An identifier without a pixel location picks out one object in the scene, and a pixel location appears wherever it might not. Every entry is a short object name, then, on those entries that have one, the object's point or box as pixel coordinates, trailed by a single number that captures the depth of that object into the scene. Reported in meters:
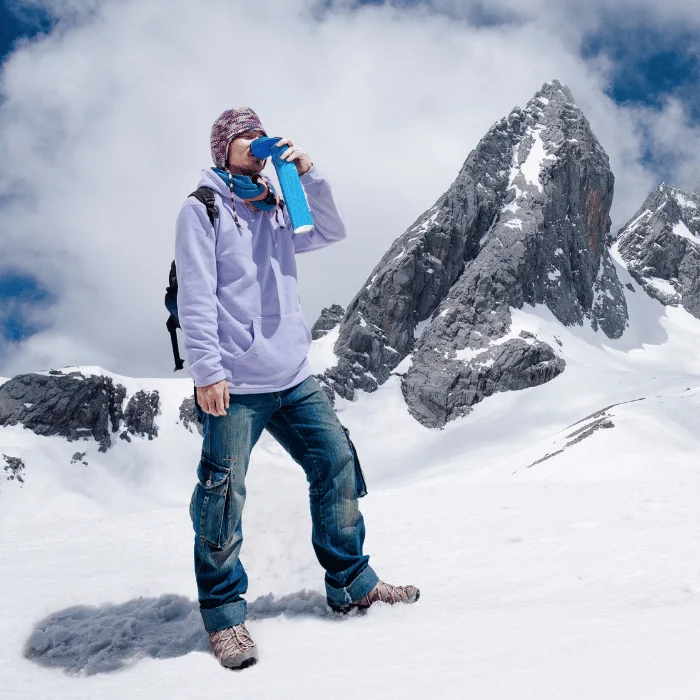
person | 3.29
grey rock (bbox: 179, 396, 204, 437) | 86.25
